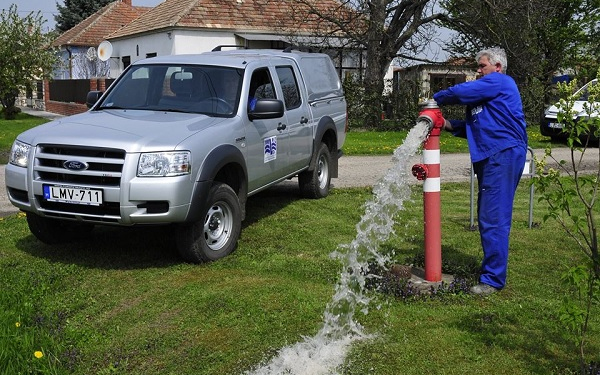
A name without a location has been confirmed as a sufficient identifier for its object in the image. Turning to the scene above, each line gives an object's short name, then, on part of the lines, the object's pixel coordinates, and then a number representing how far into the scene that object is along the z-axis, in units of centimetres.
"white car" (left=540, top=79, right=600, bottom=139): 1900
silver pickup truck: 598
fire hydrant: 557
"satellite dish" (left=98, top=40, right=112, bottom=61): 2956
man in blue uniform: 541
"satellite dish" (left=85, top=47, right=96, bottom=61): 3500
